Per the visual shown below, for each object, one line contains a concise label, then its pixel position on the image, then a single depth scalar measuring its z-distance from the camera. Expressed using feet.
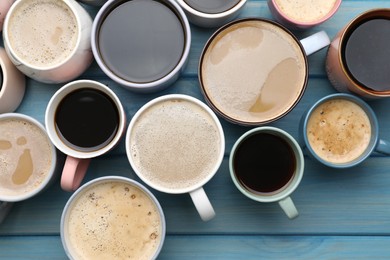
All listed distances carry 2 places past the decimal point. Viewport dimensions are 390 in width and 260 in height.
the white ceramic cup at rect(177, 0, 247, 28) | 3.18
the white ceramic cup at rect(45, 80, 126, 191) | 3.12
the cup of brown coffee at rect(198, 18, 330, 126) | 3.25
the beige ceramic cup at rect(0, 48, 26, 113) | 3.19
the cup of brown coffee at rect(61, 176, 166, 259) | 3.22
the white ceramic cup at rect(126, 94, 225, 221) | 3.22
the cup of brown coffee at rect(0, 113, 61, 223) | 3.26
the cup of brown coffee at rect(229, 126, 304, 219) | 3.27
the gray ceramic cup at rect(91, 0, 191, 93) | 3.24
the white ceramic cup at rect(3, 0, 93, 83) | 3.12
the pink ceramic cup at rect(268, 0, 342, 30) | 3.30
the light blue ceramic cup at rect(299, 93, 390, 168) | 3.20
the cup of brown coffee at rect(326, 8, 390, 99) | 3.19
